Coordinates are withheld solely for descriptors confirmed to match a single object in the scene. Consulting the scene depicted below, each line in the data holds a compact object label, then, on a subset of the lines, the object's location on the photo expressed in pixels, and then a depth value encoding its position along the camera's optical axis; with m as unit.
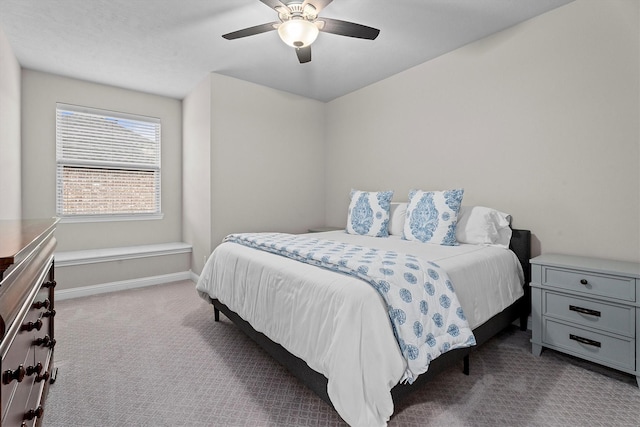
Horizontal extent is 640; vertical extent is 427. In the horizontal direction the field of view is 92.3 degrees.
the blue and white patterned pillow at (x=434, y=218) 2.55
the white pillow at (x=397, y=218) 3.09
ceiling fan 2.04
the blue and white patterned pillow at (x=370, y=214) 3.08
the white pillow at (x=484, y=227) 2.54
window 3.73
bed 1.29
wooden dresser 0.73
